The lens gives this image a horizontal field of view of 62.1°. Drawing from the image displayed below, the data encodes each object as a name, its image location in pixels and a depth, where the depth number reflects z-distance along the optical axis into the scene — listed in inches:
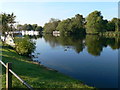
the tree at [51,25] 2577.4
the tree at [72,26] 2111.2
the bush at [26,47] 500.6
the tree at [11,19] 787.7
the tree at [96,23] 1864.7
